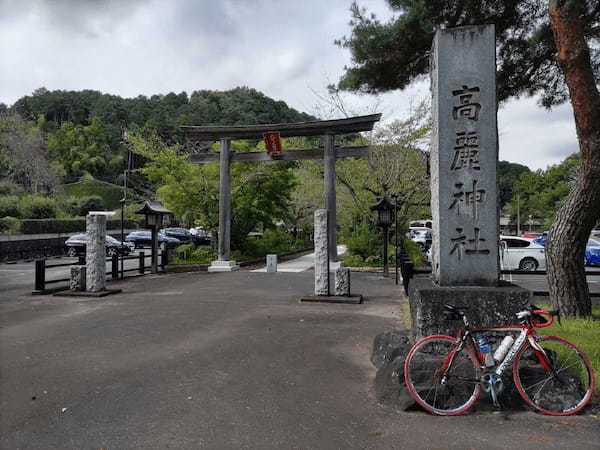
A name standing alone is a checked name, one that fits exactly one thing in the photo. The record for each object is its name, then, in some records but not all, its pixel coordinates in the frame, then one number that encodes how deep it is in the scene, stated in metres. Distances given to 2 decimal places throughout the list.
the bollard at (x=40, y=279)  11.72
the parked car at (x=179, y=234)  38.03
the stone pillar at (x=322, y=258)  10.77
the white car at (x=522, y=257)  16.58
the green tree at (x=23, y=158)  43.41
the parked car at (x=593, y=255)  18.51
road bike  4.03
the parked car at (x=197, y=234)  37.45
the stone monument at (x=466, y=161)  5.11
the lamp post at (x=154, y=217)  15.89
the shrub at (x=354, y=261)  18.05
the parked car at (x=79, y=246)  25.98
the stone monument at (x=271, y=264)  16.89
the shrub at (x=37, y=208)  31.22
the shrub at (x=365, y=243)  18.70
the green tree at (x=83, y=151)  62.53
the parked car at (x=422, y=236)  30.18
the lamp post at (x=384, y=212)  15.06
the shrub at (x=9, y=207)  29.94
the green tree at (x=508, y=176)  62.44
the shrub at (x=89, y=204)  43.06
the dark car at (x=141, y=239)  34.10
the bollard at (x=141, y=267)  16.20
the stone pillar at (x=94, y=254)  11.54
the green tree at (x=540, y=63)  6.63
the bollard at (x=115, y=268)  14.22
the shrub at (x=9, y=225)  26.97
